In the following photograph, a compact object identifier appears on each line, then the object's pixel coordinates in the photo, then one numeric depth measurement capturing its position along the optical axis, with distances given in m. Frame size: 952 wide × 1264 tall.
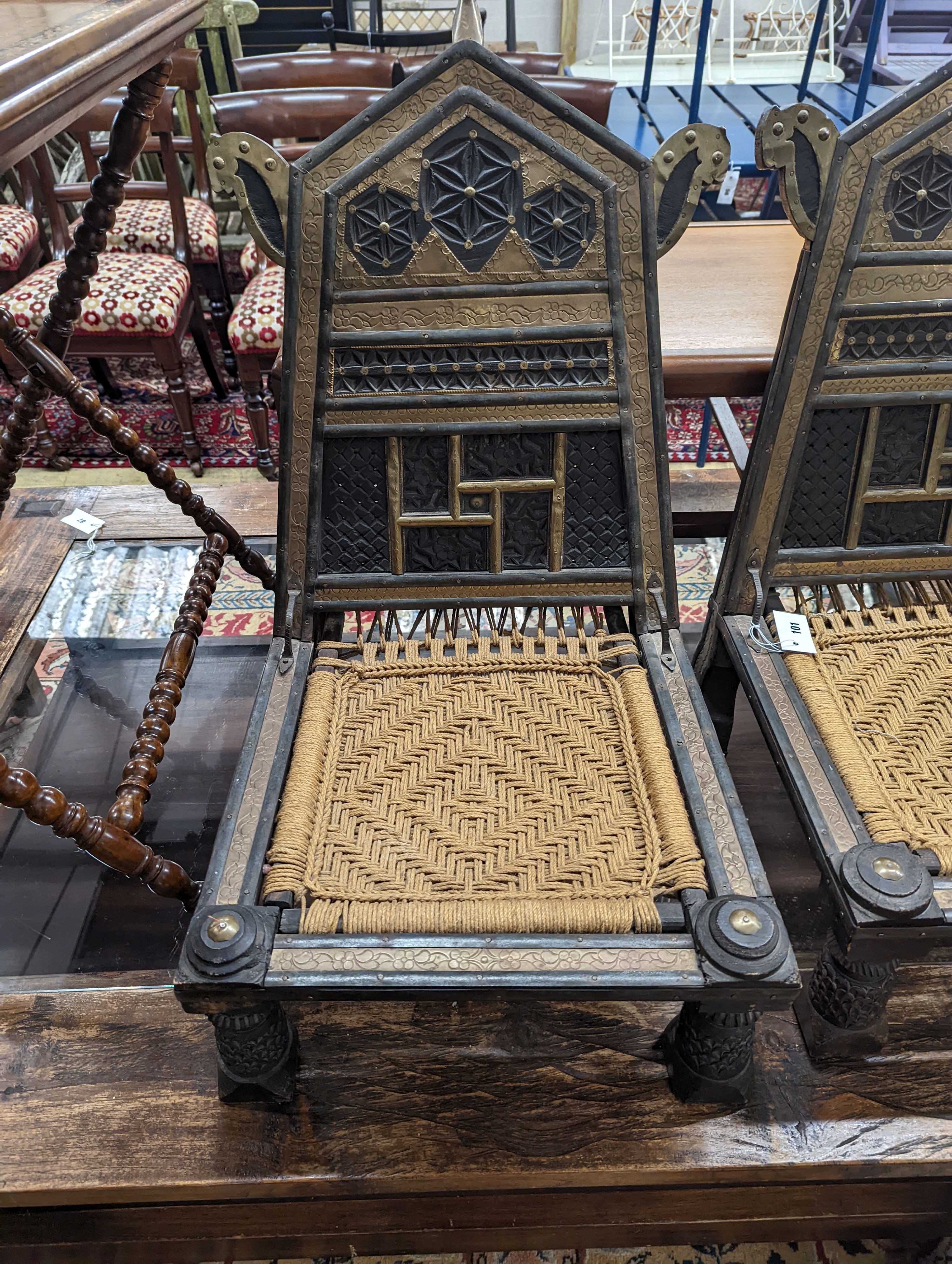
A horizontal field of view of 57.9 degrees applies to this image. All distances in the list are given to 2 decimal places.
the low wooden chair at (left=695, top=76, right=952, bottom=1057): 1.17
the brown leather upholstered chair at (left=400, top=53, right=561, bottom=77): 3.11
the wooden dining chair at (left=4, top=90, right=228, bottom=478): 3.03
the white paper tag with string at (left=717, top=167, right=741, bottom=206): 2.61
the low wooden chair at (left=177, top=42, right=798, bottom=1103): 1.06
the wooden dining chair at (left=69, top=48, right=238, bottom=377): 2.93
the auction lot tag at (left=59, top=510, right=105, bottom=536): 2.06
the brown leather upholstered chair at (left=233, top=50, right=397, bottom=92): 3.37
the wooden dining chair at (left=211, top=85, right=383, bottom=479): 2.89
